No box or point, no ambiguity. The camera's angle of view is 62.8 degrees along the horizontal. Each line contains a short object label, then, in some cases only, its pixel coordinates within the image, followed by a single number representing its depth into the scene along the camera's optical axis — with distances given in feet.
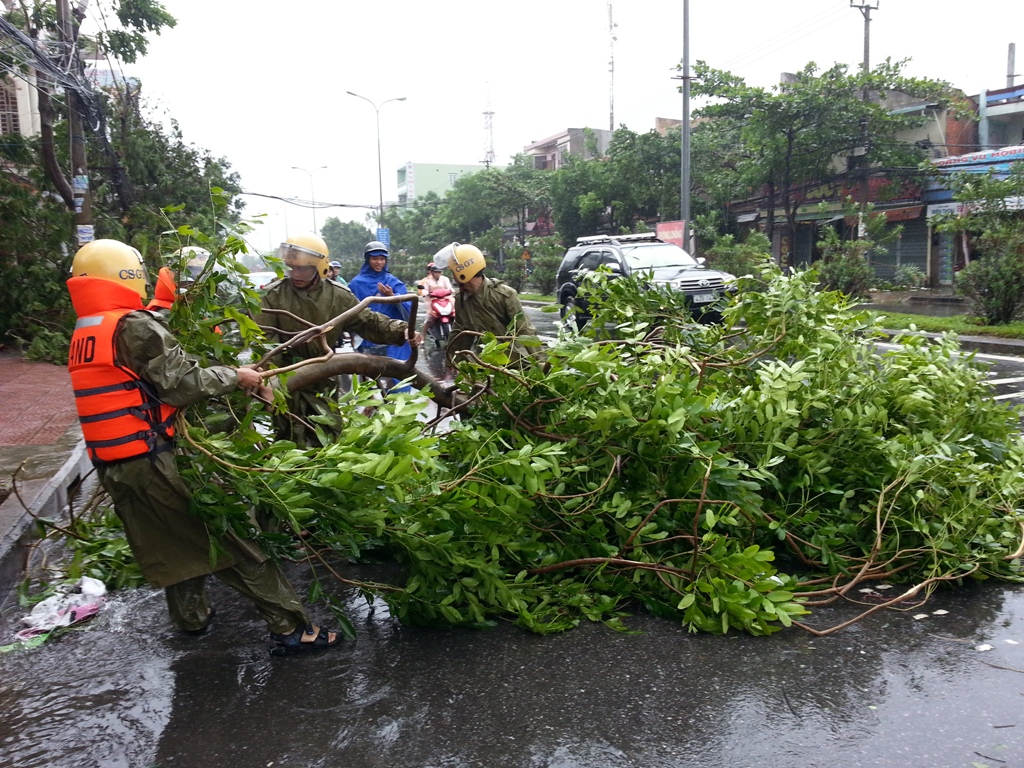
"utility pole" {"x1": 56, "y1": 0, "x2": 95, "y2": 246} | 45.83
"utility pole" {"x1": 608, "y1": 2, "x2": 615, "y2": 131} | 163.22
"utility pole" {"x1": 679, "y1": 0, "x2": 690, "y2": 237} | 70.59
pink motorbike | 50.85
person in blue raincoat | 26.95
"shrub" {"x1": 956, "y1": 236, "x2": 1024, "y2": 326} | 48.60
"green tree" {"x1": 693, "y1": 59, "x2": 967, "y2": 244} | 86.38
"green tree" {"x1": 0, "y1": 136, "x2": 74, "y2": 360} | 50.88
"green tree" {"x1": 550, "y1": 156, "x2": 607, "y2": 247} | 114.21
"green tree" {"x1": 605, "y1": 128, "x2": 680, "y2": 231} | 106.63
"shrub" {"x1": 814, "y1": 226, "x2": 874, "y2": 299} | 61.52
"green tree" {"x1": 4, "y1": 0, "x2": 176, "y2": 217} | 45.44
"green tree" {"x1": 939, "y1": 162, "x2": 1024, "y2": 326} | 48.88
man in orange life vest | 11.23
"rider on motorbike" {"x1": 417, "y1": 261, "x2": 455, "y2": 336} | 49.86
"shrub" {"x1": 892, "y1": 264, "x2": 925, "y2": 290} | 89.11
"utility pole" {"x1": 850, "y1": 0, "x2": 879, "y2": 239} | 88.02
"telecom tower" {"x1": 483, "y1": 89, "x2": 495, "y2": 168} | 247.29
